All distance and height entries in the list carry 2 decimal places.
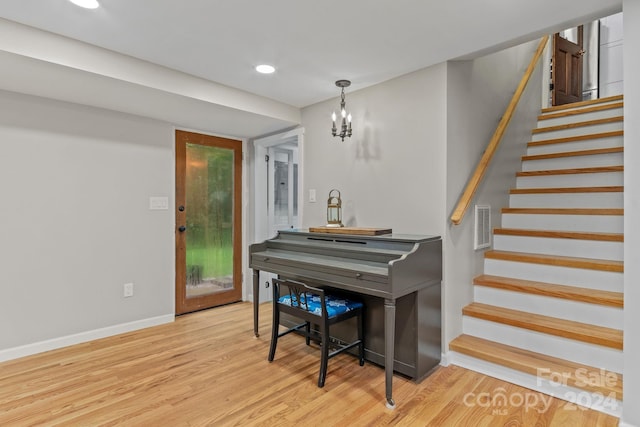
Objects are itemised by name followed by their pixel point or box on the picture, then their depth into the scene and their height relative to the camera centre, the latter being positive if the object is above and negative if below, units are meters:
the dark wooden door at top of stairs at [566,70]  4.73 +1.87
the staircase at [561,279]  2.15 -0.53
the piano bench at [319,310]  2.29 -0.71
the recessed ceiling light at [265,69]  2.66 +1.04
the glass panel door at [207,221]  3.77 -0.16
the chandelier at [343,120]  2.98 +0.74
